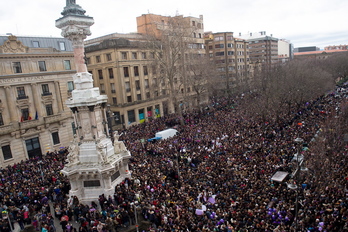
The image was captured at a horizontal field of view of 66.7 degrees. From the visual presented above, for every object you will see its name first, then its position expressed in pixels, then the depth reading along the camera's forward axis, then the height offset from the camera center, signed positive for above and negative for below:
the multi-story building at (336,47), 171.05 +5.79
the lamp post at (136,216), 13.79 -7.47
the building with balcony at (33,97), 29.30 -1.53
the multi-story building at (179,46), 38.03 +3.58
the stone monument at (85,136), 16.58 -3.73
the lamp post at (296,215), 11.88 -6.96
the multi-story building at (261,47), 103.46 +5.99
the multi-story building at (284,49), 132.64 +6.09
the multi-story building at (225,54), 69.06 +3.24
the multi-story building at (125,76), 43.47 -0.03
